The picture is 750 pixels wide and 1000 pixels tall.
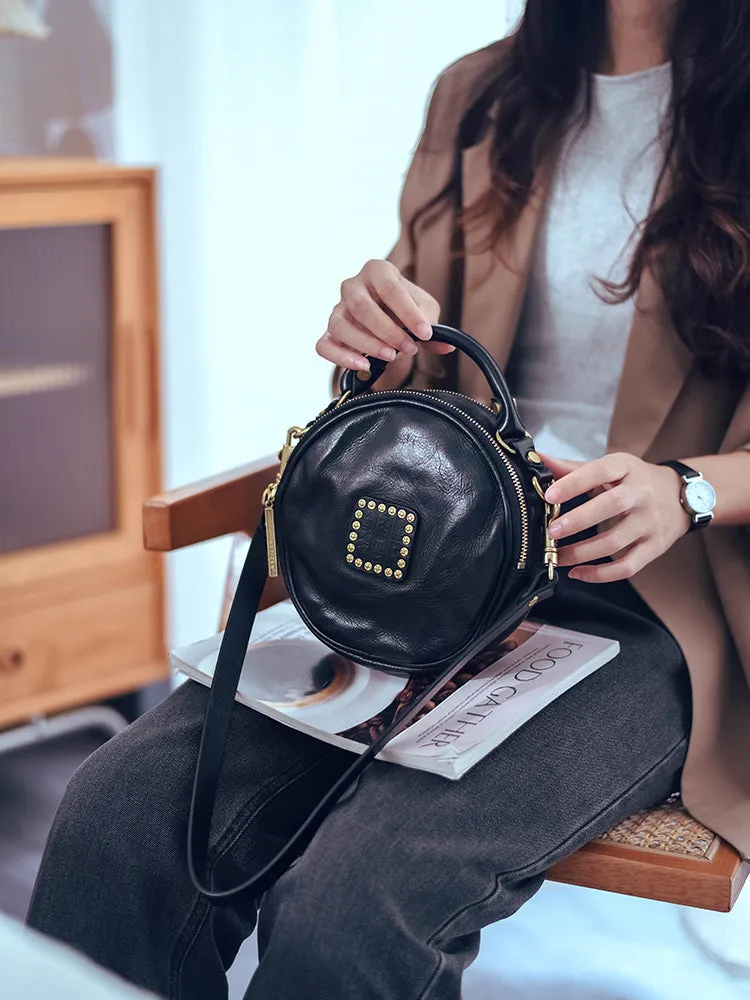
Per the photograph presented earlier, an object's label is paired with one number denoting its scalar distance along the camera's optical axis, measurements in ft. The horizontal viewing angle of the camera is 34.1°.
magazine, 2.46
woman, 2.37
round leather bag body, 2.50
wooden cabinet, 5.31
